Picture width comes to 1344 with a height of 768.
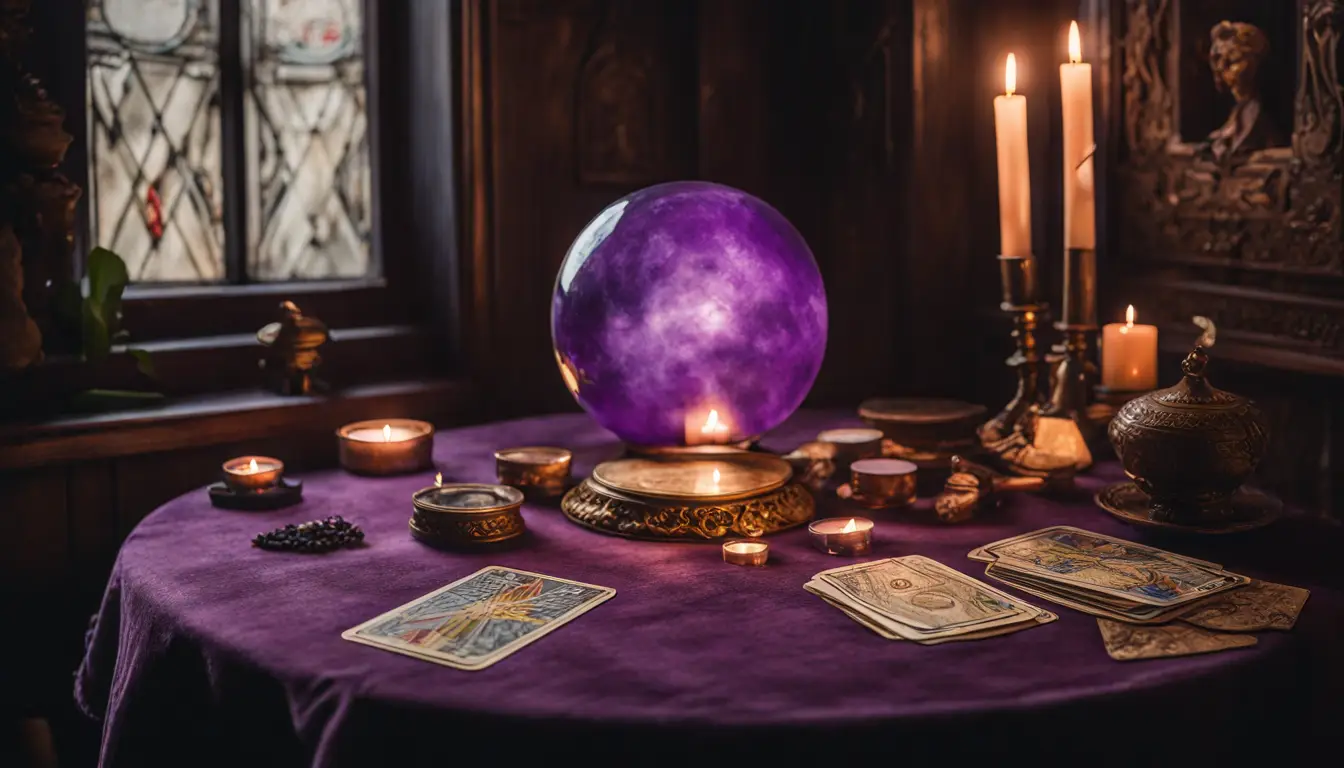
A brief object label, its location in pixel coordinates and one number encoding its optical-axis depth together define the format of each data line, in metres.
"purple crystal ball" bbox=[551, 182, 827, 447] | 2.02
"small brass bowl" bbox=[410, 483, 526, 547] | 1.94
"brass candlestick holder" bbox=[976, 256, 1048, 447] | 2.29
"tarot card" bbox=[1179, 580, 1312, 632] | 1.56
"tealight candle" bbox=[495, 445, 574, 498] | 2.22
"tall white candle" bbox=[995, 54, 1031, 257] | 2.24
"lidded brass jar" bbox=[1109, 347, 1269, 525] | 1.86
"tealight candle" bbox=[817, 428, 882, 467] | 2.33
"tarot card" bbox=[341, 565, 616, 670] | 1.51
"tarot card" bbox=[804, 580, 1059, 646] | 1.53
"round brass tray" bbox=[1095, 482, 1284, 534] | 1.91
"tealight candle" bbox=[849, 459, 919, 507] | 2.12
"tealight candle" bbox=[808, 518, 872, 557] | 1.88
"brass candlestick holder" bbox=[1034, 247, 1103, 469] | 2.30
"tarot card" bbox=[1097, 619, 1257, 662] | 1.48
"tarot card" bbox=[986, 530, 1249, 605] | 1.66
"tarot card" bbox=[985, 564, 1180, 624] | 1.58
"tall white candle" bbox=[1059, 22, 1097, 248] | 2.26
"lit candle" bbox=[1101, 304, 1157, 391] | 2.30
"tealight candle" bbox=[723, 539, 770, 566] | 1.84
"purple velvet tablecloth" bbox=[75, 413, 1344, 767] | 1.31
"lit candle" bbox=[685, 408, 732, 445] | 2.08
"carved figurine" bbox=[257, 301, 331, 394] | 2.77
